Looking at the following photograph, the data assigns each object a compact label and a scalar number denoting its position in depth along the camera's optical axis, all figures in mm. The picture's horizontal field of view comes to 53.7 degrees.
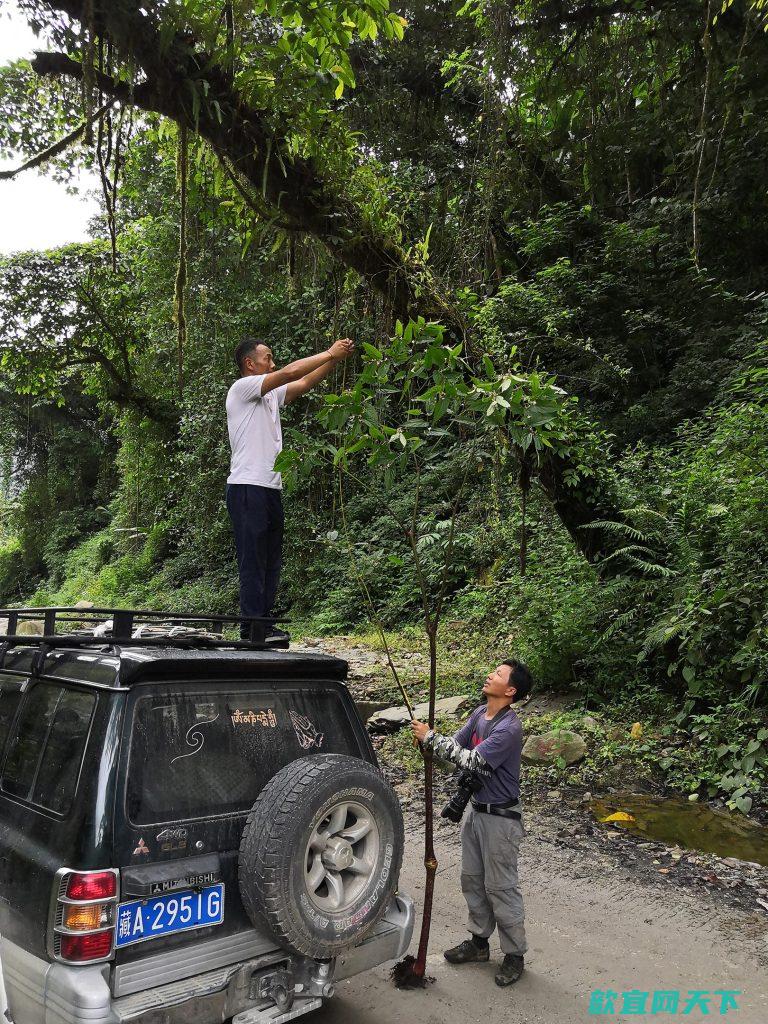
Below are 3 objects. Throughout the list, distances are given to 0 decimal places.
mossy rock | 6062
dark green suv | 2377
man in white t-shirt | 5113
